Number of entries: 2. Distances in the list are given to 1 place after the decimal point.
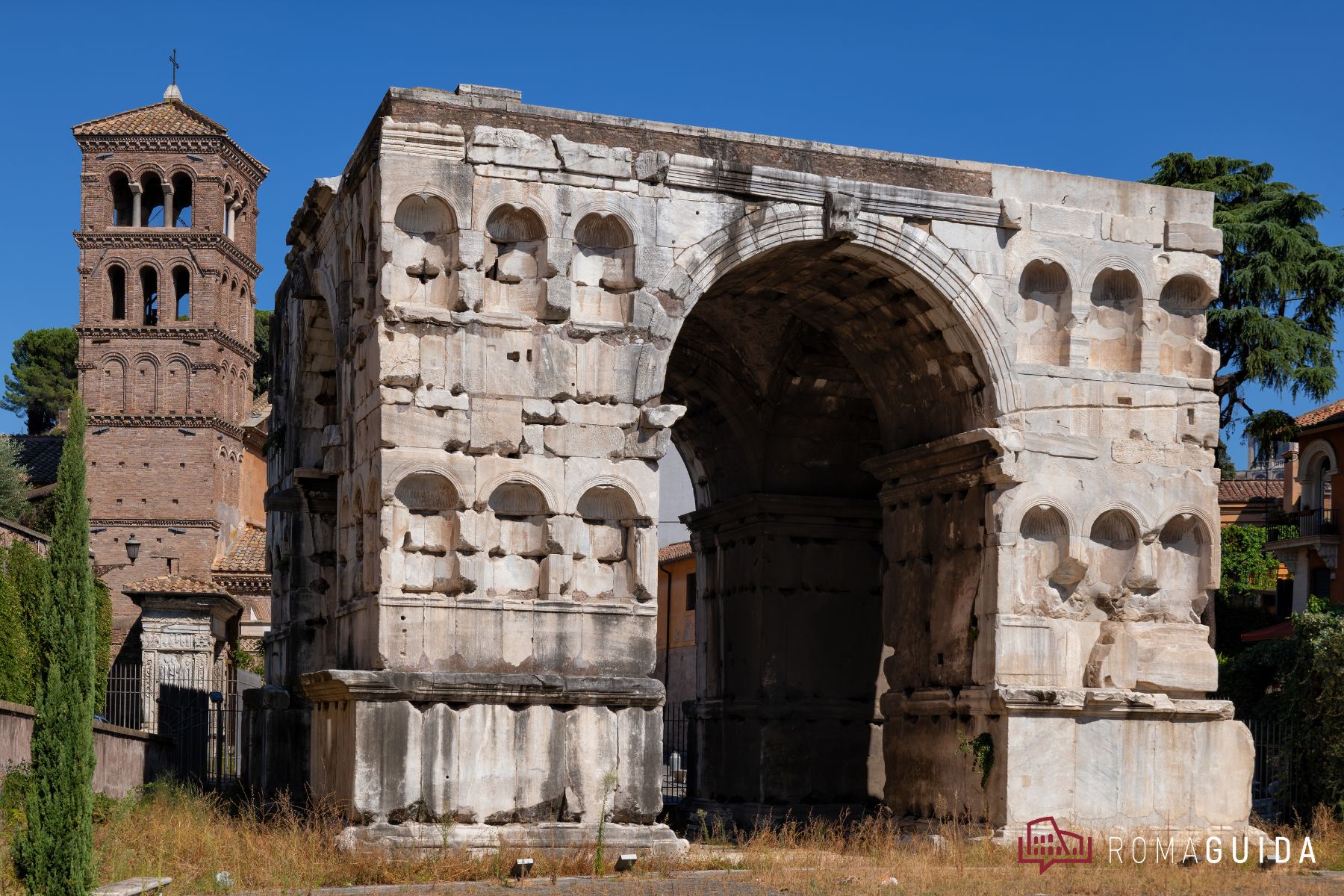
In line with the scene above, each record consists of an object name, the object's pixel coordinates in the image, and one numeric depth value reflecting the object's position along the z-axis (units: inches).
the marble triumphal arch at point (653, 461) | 535.8
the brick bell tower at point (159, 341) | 1980.8
